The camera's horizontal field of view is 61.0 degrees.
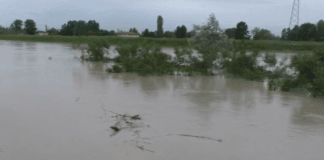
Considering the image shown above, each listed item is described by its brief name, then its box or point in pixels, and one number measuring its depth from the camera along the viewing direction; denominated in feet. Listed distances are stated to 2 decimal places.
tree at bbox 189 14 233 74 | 57.73
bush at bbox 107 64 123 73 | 44.48
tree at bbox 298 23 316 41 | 193.16
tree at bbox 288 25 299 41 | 192.15
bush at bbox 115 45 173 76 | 41.75
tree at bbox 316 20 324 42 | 187.40
